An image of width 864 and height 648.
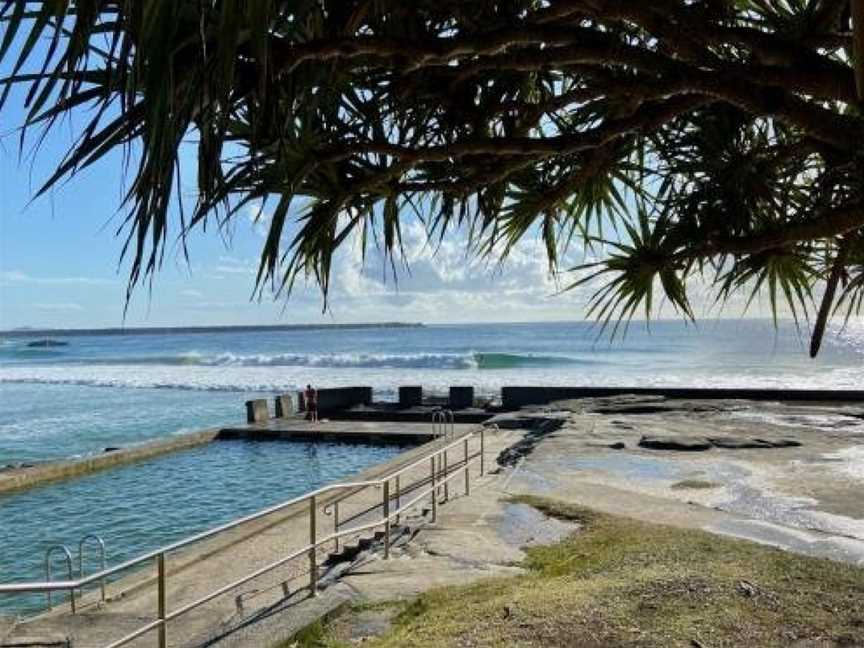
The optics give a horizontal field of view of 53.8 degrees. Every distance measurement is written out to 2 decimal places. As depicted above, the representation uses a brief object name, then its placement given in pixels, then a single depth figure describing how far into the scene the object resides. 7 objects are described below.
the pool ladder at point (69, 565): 8.69
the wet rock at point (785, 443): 15.23
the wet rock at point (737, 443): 15.10
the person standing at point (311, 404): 27.48
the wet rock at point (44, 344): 165.49
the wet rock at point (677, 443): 15.05
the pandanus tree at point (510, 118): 2.18
